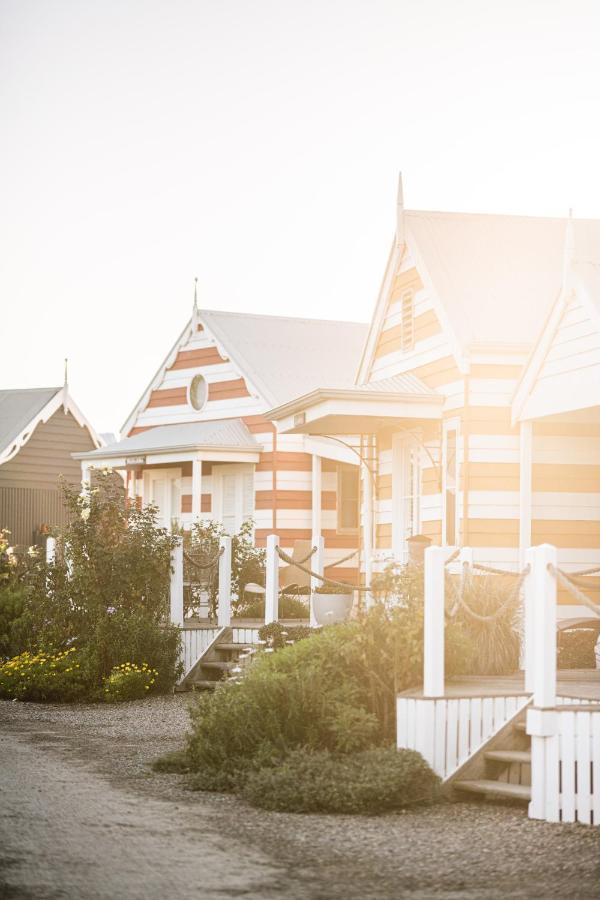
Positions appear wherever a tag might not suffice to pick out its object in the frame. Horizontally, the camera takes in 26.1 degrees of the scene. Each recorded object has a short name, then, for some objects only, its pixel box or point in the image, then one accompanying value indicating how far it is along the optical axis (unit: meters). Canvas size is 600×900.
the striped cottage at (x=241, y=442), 25.42
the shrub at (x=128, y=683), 14.99
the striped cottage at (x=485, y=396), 14.39
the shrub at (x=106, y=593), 15.55
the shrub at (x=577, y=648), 13.55
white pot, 16.22
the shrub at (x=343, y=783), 8.66
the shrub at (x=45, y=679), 15.14
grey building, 36.41
